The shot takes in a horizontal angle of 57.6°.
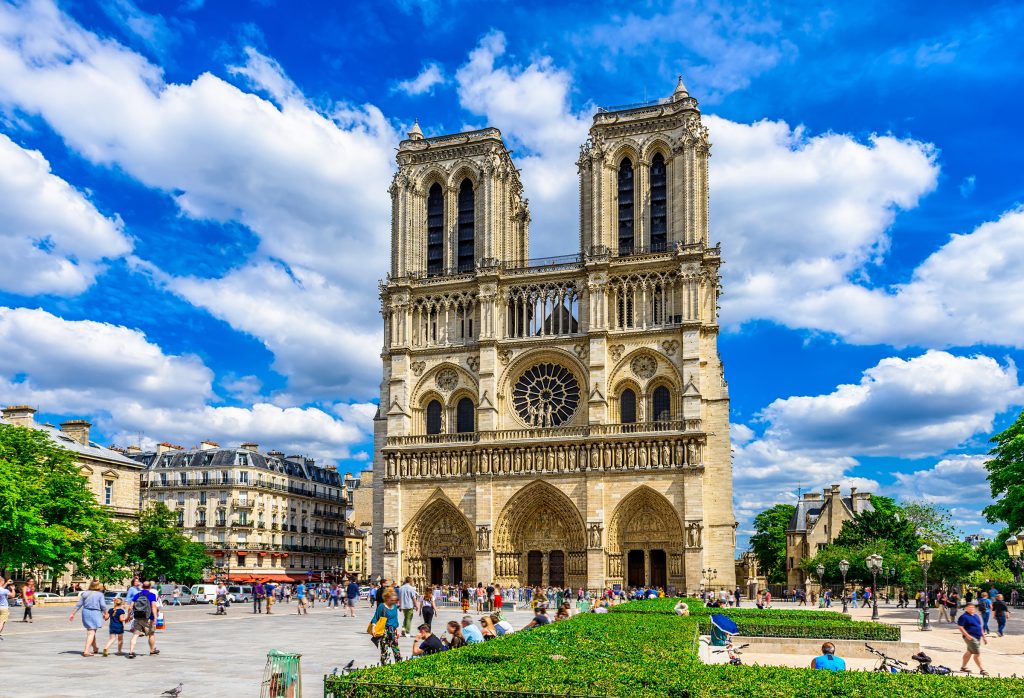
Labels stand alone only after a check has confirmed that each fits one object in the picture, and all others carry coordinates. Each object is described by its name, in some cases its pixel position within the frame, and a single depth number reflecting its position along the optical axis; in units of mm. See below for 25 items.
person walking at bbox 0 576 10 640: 19734
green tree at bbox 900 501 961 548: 69438
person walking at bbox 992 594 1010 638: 24641
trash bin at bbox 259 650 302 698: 10070
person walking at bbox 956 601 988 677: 16734
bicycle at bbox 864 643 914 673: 13922
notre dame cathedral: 48656
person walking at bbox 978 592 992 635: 25106
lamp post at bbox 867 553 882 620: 33084
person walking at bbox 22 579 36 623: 26531
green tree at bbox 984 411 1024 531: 30516
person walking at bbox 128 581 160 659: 17516
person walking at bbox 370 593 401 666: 14445
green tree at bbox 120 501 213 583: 47281
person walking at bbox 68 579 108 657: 16984
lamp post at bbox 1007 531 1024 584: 26875
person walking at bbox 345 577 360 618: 34219
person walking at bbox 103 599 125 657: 17203
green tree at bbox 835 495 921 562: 56094
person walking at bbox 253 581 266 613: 35281
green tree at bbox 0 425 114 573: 34438
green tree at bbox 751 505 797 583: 75000
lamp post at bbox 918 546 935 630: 32656
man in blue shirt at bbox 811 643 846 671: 12156
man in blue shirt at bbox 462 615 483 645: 14453
